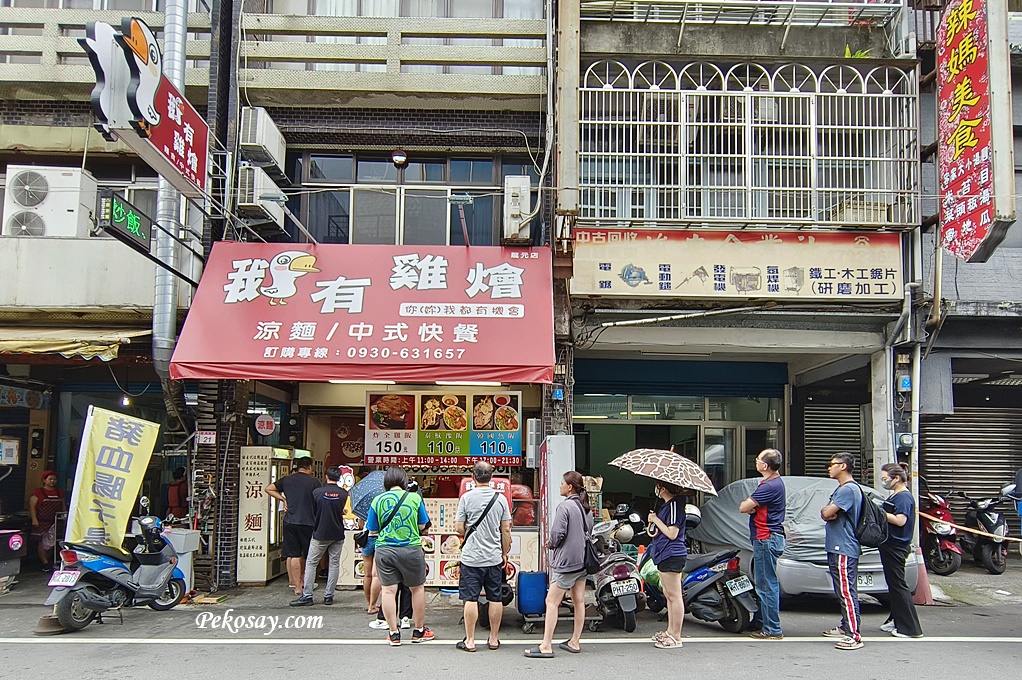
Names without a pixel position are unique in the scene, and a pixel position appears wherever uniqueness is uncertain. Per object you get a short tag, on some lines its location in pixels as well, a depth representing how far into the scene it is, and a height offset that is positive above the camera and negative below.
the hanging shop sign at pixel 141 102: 7.95 +3.13
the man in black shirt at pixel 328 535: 10.09 -1.62
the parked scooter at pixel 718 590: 8.33 -1.89
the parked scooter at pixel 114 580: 8.34 -1.91
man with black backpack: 7.77 -1.25
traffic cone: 10.12 -2.23
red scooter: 11.66 -1.89
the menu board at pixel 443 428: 12.61 -0.35
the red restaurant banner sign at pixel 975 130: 9.69 +3.47
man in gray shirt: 7.67 -1.33
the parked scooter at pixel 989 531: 12.30 -1.82
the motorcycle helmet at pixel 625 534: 8.59 -1.32
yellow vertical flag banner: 8.98 -0.81
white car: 9.31 -1.61
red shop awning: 9.88 +1.15
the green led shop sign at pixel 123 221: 8.97 +2.05
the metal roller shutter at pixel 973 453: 13.45 -0.70
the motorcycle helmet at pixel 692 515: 8.07 -1.06
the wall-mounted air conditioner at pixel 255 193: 11.07 +2.85
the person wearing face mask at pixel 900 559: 8.14 -1.49
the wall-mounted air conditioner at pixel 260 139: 11.31 +3.69
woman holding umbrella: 7.73 -1.41
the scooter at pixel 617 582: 8.29 -1.78
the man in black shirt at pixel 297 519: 10.51 -1.46
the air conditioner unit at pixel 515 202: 11.12 +2.78
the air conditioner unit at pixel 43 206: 11.74 +2.82
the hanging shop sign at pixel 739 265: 11.31 +1.99
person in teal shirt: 7.86 -1.39
